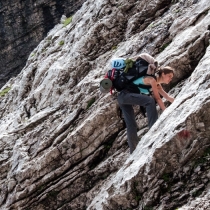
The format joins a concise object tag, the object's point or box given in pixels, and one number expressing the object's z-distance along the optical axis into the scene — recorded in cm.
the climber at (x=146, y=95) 1049
